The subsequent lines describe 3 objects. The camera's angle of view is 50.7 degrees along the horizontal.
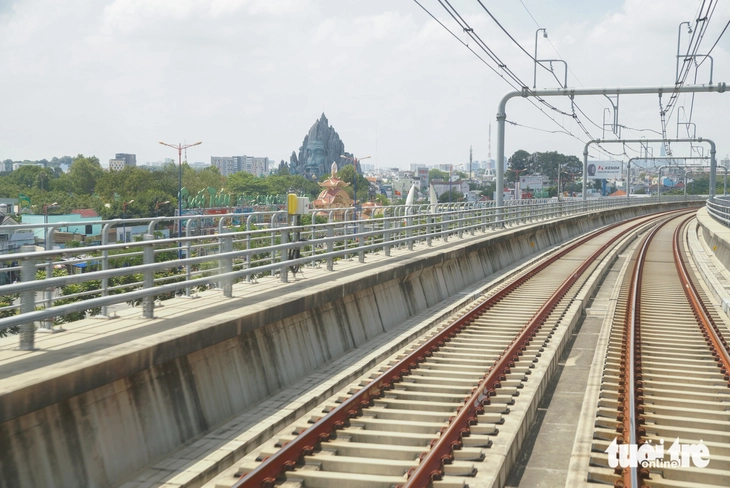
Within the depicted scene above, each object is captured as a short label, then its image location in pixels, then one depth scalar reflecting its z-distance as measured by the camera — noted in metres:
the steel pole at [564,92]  25.11
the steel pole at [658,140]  49.75
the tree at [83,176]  172.62
